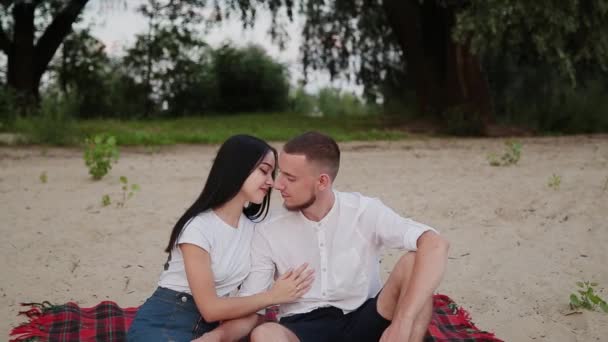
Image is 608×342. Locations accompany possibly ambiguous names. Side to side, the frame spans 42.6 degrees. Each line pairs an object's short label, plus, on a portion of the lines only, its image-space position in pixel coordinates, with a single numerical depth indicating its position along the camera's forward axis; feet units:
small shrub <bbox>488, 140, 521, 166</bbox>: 27.61
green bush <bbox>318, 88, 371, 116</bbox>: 61.00
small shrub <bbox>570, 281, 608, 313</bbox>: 13.85
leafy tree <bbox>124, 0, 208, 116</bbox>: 53.16
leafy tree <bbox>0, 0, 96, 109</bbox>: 46.29
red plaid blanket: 12.59
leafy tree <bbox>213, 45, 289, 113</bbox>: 57.41
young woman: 10.19
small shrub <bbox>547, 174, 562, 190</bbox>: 22.79
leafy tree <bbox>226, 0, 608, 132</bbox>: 34.60
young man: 10.53
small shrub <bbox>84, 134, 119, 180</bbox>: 24.64
